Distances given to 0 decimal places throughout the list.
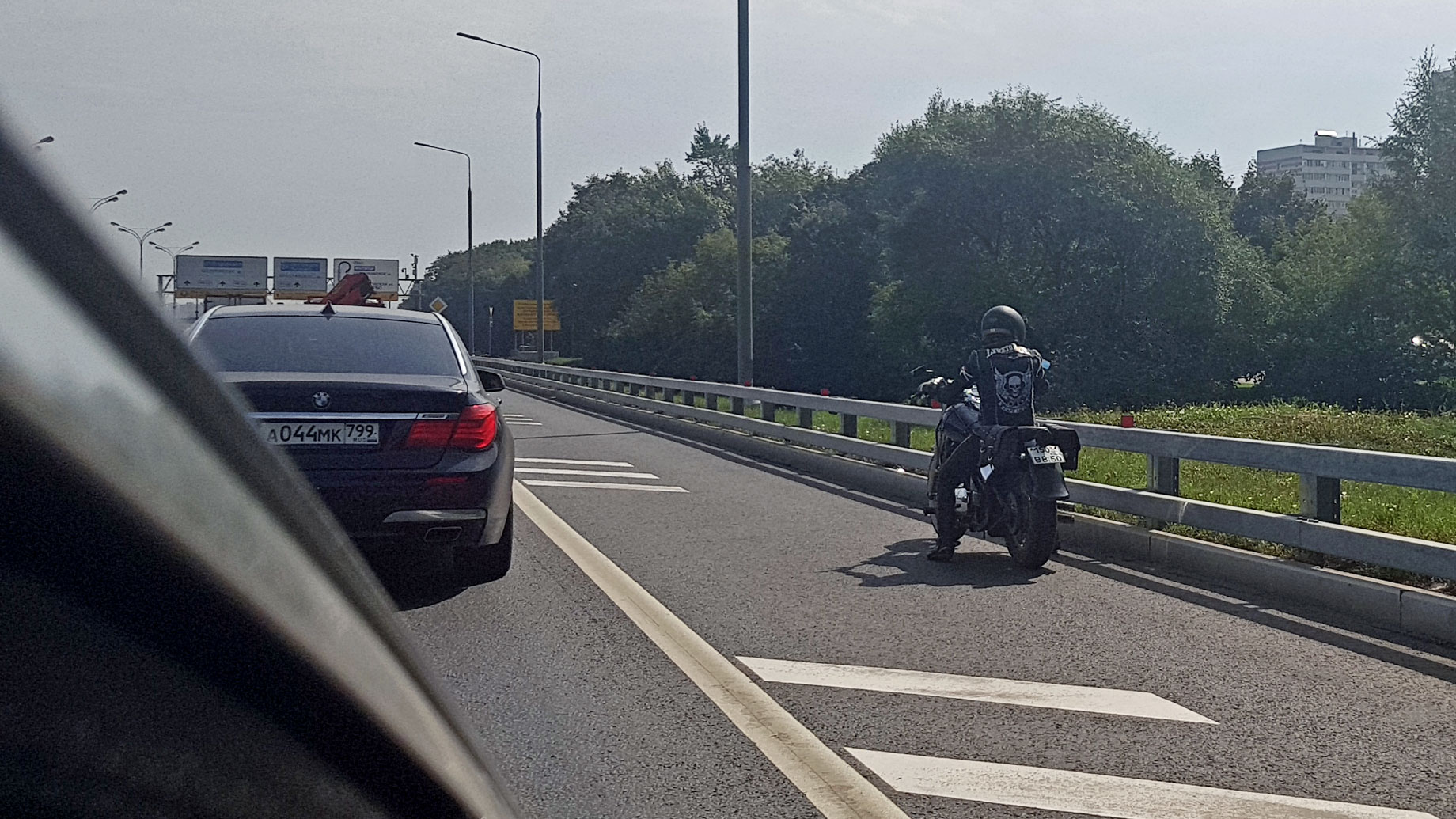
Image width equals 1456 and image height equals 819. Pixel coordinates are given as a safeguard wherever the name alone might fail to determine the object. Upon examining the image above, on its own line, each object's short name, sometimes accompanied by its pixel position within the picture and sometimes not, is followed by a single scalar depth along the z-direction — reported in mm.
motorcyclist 9273
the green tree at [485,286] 130000
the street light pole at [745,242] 23312
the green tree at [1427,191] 42719
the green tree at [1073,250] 51594
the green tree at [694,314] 73562
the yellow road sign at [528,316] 102312
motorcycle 8992
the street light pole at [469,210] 56750
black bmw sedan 6992
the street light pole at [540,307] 43938
